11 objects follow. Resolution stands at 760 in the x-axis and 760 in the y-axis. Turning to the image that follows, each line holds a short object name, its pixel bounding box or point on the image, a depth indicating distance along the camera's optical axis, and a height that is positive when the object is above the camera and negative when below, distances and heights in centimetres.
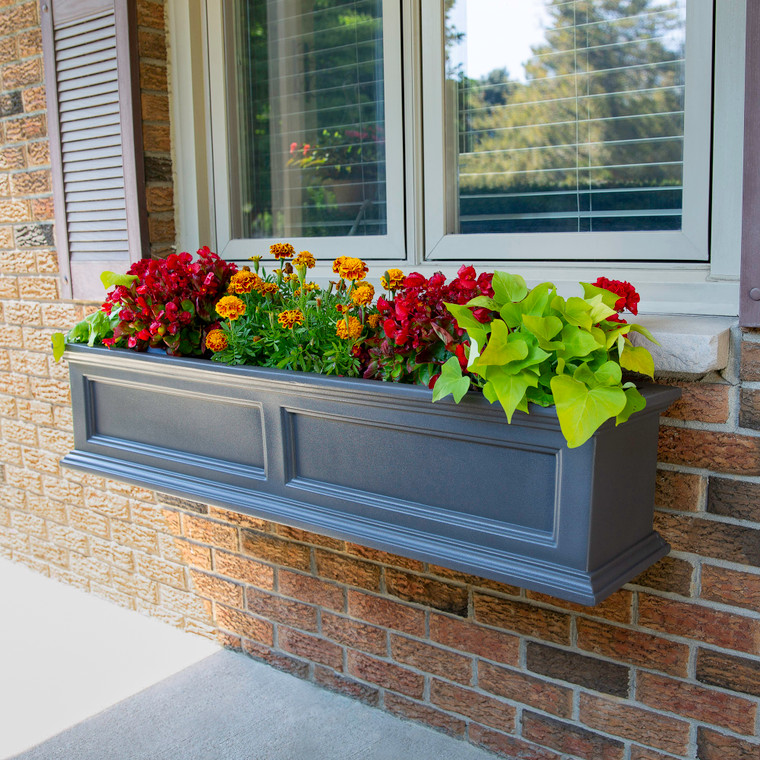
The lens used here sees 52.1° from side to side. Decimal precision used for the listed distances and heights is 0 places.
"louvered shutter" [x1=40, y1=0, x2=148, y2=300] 243 +41
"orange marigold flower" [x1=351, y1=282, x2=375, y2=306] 173 -8
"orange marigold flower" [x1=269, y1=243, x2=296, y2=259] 197 +3
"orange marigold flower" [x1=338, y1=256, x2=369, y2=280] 181 -2
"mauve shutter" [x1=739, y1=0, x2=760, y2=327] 139 +12
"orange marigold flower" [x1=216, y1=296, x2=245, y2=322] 186 -11
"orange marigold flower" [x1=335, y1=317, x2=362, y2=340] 171 -15
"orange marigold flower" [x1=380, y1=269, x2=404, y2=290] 173 -4
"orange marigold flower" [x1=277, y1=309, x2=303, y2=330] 181 -13
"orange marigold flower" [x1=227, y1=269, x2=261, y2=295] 196 -5
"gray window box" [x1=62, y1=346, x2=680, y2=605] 138 -43
